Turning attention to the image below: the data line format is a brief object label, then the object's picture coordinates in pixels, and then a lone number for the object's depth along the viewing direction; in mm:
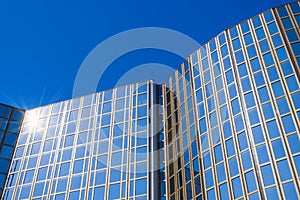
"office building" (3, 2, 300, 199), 31203
